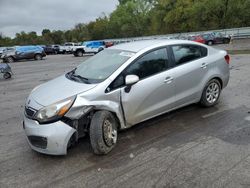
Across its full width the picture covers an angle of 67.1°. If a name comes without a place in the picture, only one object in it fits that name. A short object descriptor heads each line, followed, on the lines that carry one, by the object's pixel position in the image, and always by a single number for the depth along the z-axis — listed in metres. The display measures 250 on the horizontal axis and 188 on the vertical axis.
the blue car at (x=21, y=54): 19.71
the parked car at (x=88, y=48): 22.46
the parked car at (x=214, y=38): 23.70
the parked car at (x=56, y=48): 30.64
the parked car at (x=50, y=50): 30.94
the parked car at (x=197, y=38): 21.48
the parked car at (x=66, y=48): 26.76
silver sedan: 2.68
